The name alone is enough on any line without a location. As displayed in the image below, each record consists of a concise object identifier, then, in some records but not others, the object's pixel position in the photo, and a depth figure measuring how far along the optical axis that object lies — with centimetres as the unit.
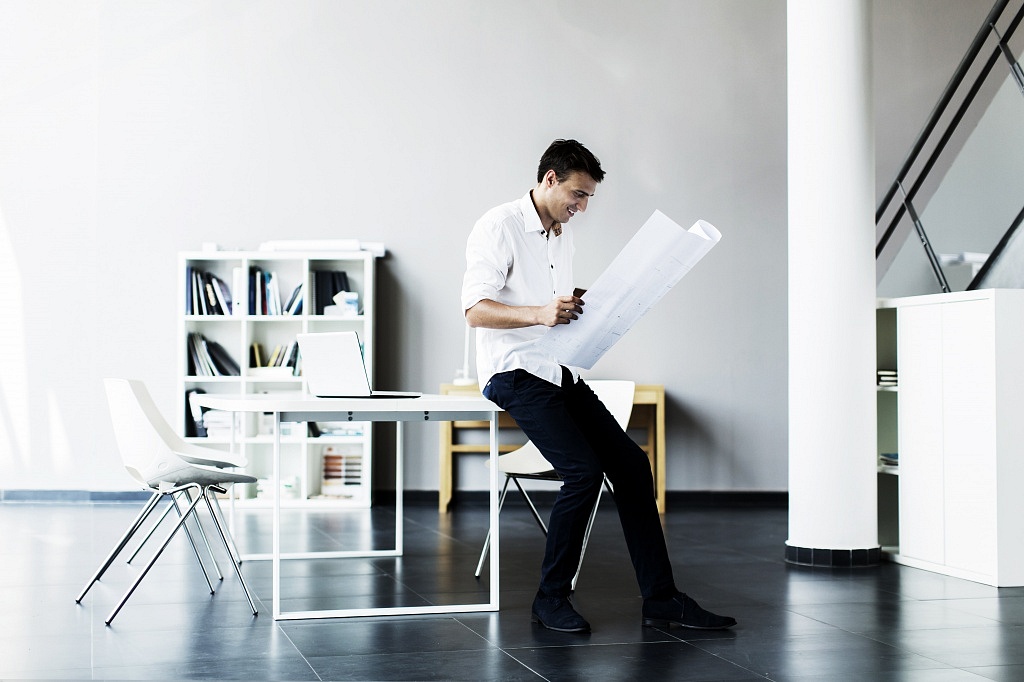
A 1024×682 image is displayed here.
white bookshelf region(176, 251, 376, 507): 716
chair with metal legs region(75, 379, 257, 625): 377
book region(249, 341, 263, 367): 730
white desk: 361
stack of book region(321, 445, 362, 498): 732
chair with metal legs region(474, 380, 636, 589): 460
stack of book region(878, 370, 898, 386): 507
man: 348
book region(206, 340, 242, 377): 728
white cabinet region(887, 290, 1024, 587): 444
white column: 491
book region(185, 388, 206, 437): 716
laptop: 385
